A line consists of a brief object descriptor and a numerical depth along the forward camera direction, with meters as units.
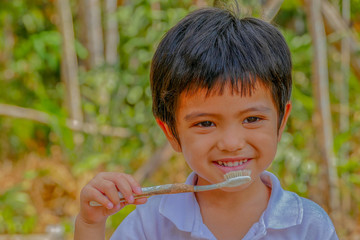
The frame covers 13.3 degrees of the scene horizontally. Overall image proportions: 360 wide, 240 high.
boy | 1.74
